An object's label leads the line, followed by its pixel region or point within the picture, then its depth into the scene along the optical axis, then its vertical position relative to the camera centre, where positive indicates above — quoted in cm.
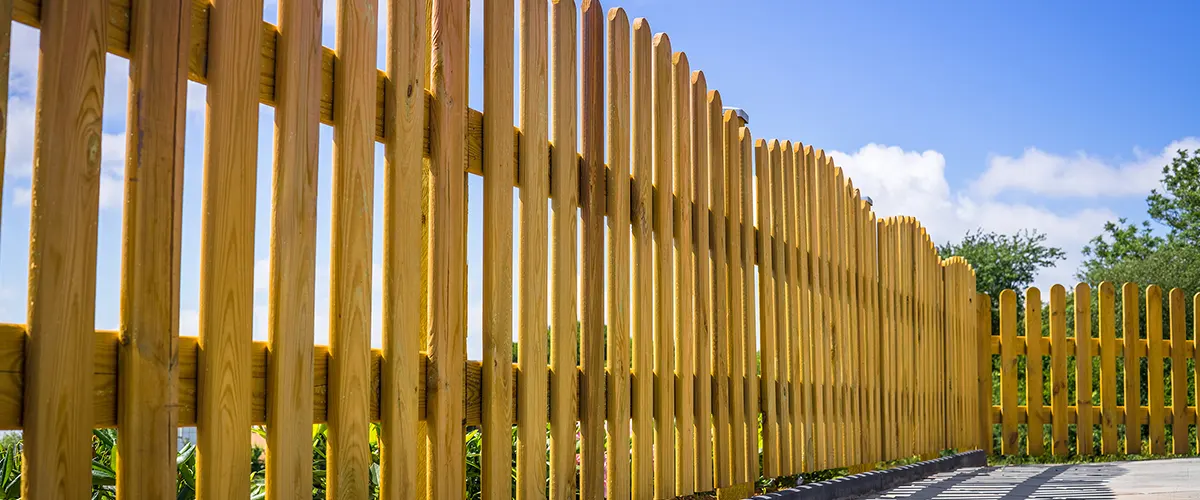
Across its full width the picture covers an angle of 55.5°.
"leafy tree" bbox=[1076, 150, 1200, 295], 3027 +335
